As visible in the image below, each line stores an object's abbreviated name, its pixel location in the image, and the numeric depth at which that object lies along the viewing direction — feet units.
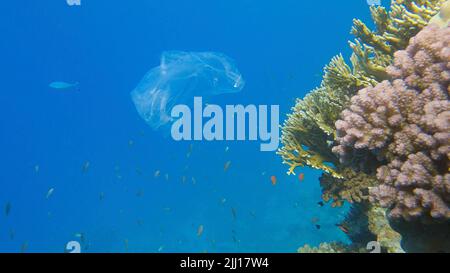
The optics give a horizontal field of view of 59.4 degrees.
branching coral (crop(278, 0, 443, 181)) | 16.38
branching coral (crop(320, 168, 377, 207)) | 16.96
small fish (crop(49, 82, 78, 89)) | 56.93
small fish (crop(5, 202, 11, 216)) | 39.09
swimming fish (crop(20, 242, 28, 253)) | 44.85
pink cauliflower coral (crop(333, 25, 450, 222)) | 11.75
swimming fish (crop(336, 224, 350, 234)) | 19.90
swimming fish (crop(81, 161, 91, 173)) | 46.82
